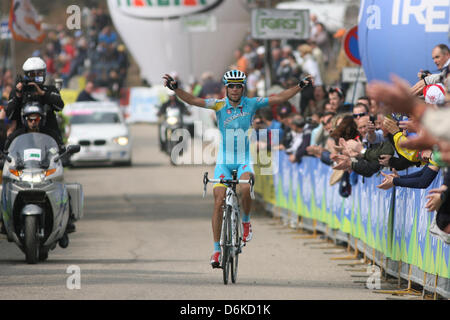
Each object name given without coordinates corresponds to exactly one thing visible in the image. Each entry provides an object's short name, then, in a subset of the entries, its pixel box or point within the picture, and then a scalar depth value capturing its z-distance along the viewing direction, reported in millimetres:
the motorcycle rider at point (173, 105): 33469
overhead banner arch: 47719
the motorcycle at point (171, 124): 33500
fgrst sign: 23719
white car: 29703
